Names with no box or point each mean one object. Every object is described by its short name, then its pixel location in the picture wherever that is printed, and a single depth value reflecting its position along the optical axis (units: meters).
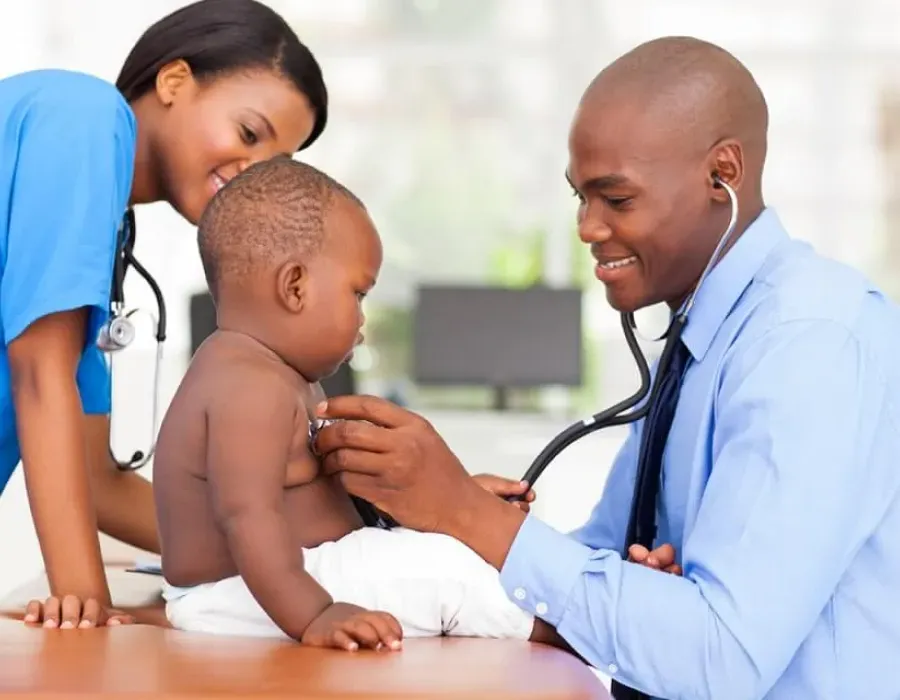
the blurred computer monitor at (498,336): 7.77
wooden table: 1.96
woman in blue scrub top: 2.28
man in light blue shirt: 2.18
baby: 2.17
